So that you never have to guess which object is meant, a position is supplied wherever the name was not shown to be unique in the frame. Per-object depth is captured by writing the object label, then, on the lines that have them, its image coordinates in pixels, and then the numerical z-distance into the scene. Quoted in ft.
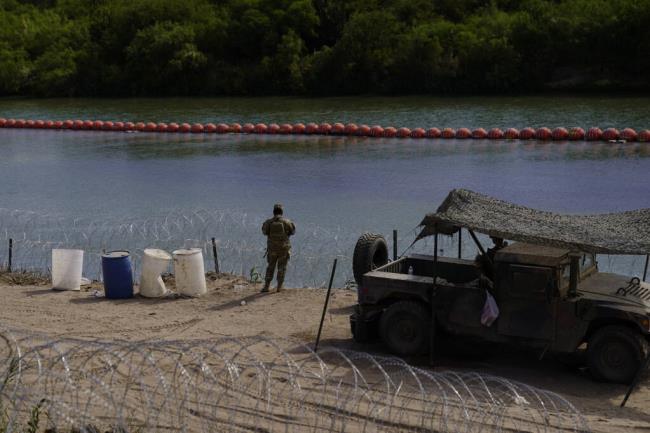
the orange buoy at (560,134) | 141.90
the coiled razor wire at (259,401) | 33.53
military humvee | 41.55
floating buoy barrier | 140.53
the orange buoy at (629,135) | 137.69
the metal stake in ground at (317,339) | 45.14
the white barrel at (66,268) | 61.16
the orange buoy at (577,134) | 141.18
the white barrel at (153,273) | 58.90
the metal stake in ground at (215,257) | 63.42
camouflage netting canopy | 41.34
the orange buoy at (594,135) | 140.05
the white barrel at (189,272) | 59.11
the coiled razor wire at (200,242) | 67.10
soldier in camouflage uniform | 58.59
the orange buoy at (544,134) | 142.61
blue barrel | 58.80
